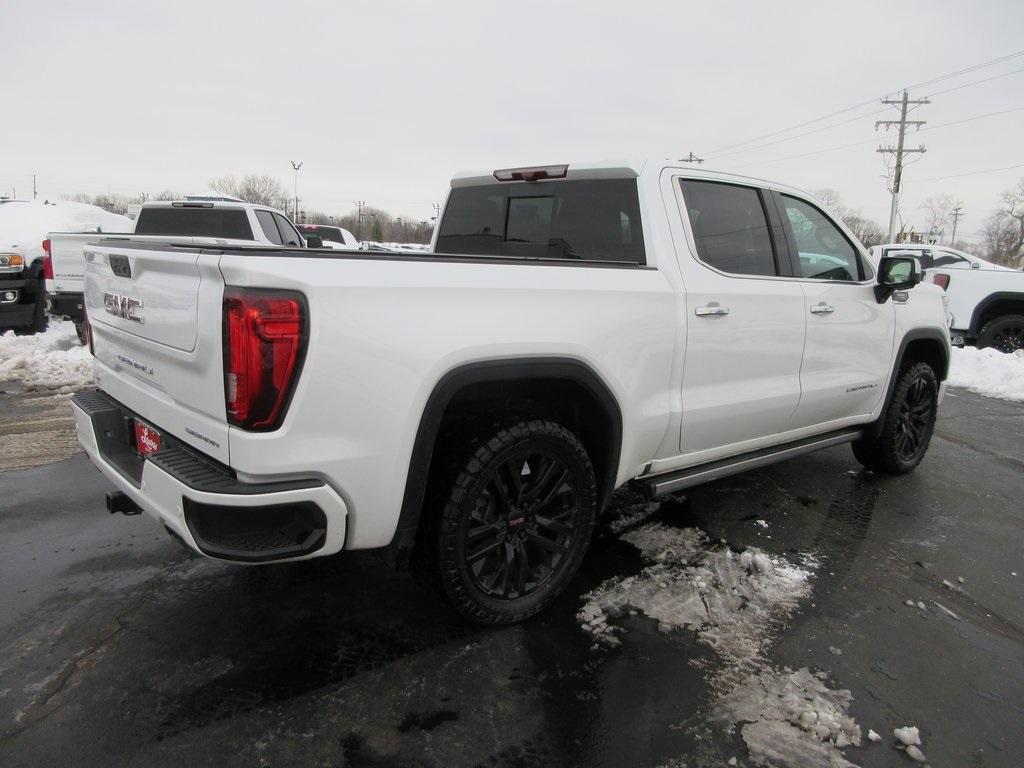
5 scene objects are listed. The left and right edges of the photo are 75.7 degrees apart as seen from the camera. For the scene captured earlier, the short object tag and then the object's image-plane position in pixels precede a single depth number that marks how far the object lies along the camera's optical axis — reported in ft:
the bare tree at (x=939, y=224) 286.01
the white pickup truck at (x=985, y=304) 32.37
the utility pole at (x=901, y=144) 138.85
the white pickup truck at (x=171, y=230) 26.08
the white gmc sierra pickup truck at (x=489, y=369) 6.64
